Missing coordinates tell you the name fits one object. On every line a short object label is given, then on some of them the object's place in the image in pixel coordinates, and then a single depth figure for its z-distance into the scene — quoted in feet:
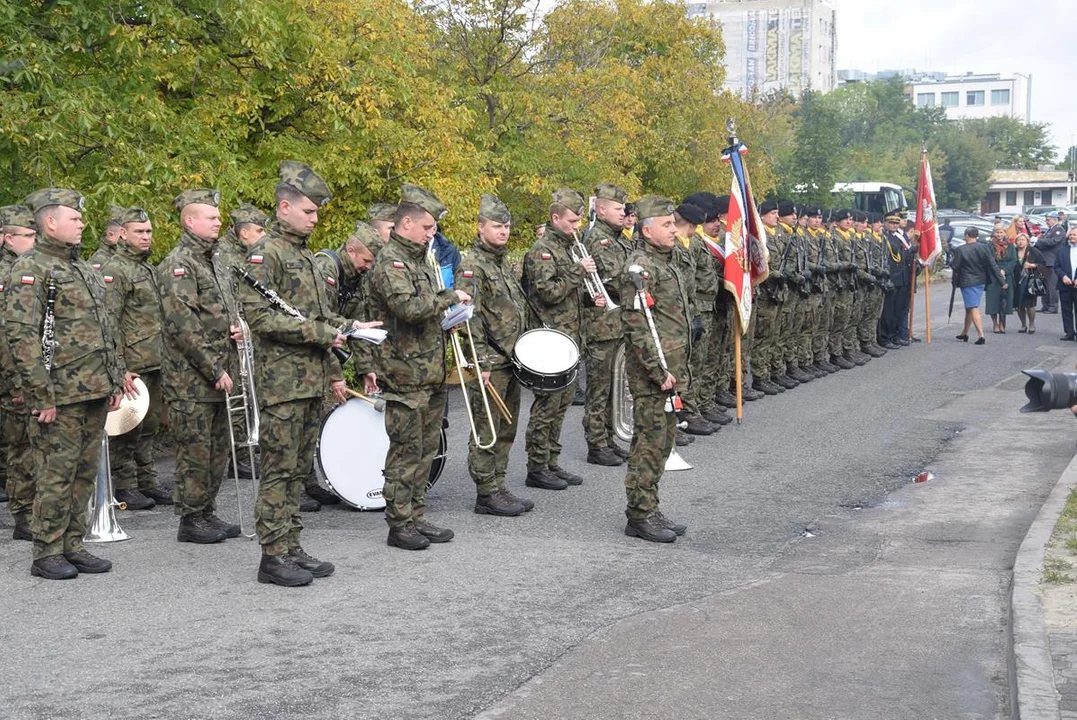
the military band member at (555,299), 36.27
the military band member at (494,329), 32.78
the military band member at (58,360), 26.02
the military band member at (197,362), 29.30
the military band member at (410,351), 27.68
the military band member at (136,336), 34.14
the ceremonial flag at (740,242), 46.39
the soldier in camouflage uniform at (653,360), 29.73
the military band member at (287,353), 25.34
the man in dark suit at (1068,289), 76.48
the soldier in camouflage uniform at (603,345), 39.37
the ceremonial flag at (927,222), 73.41
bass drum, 31.50
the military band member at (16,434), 30.50
